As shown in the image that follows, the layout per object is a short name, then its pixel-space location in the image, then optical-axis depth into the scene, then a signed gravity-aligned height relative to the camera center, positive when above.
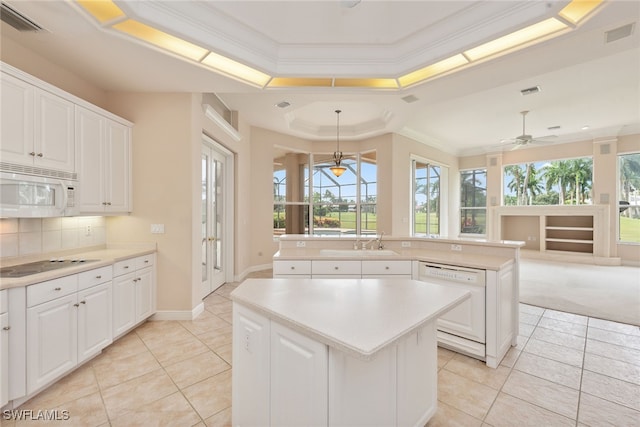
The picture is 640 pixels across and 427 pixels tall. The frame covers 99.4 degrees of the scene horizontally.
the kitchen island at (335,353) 1.14 -0.69
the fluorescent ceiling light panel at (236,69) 2.80 +1.58
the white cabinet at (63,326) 1.96 -0.93
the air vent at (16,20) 2.02 +1.51
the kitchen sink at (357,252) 3.15 -0.49
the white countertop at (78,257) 1.91 -0.46
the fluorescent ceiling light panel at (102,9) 2.01 +1.54
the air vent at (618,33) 2.34 +1.59
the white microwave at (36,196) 2.07 +0.14
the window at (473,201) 8.82 +0.35
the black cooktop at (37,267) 2.04 -0.45
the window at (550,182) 7.43 +0.86
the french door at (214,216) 4.31 -0.07
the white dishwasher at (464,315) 2.49 -0.98
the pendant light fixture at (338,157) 5.69 +1.15
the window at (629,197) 6.61 +0.36
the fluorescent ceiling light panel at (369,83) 3.19 +1.53
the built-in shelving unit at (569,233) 7.50 -0.60
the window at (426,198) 7.47 +0.42
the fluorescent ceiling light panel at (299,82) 3.17 +1.54
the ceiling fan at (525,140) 5.38 +1.44
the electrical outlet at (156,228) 3.41 -0.20
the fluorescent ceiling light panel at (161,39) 2.25 +1.56
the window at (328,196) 6.75 +0.41
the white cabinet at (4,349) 1.79 -0.91
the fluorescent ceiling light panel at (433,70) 2.83 +1.58
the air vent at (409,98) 3.97 +1.70
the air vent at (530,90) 4.26 +1.94
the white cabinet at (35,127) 2.07 +0.72
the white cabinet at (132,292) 2.77 -0.89
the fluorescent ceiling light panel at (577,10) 2.07 +1.59
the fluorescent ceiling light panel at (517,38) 2.29 +1.59
